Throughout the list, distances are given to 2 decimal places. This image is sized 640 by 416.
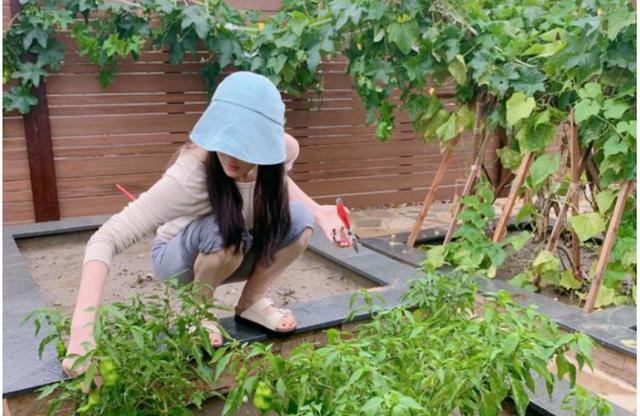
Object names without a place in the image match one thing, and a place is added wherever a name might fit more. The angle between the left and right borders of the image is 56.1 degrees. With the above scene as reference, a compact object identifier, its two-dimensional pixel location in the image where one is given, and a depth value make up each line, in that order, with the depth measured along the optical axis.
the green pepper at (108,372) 1.21
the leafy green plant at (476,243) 2.71
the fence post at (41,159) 3.79
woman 1.41
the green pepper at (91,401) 1.24
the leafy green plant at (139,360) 1.24
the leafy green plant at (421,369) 1.16
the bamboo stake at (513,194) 2.65
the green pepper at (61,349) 1.42
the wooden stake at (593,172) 2.54
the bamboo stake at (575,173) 2.48
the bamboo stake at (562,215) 2.54
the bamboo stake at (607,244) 2.30
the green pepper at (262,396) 1.19
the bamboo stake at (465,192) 2.95
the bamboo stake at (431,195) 3.07
